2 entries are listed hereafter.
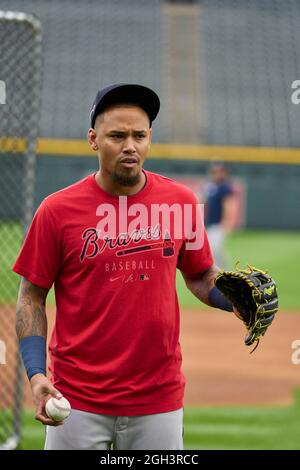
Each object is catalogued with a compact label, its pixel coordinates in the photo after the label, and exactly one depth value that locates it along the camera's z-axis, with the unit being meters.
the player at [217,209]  25.83
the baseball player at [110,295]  5.82
